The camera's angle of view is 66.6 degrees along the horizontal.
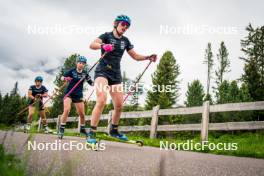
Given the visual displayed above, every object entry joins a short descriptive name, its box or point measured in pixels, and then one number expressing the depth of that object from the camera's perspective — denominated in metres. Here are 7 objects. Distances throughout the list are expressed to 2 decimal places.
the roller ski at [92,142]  2.96
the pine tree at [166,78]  26.66
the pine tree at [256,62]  16.45
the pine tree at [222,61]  36.16
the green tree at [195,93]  33.80
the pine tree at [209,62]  37.68
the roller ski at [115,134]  3.71
